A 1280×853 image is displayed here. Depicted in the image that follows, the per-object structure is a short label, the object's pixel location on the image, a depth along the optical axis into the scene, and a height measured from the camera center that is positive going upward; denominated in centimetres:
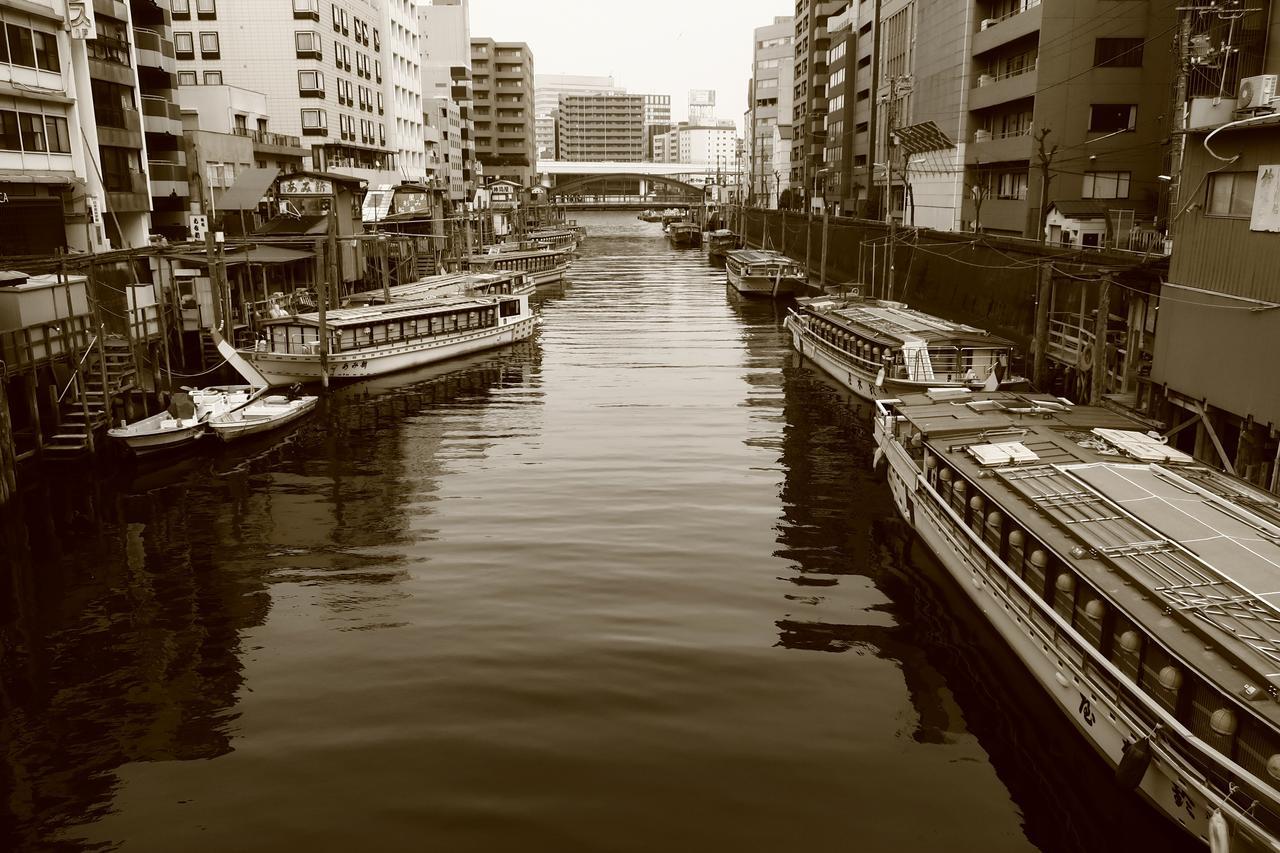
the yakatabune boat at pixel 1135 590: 1250 -611
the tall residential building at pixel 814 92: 13888 +1871
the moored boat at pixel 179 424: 3400 -736
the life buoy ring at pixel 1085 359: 3500 -530
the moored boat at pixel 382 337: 4819 -637
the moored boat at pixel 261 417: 3669 -776
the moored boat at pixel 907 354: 3897 -595
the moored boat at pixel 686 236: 17225 -321
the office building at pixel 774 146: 17375 +1386
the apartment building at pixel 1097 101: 5325 +641
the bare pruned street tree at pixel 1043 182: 4641 +167
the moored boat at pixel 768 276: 8500 -523
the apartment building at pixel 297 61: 7819 +1362
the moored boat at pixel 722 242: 13480 -349
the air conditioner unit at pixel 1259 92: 2289 +291
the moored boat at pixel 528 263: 8994 -416
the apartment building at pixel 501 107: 19262 +2288
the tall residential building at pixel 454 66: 14300 +2393
